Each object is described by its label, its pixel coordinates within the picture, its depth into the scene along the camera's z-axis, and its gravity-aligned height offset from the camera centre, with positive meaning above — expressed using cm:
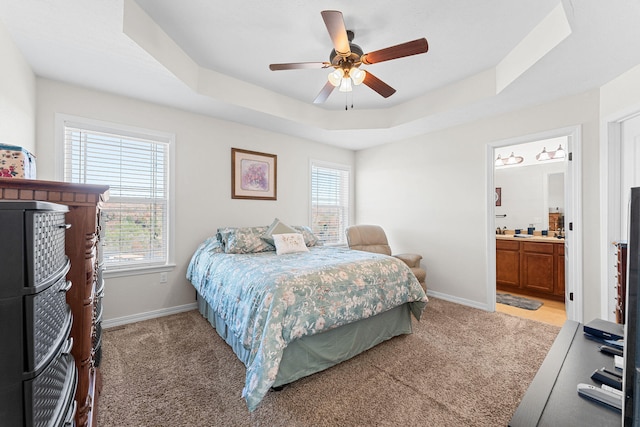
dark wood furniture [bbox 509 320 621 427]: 78 -59
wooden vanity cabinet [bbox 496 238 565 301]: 386 -81
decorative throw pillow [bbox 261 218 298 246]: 337 -22
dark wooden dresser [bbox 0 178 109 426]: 120 -27
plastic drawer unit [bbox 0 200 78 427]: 64 -27
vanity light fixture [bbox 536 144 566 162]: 441 +100
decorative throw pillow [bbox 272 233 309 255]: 317 -36
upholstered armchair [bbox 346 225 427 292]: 416 -41
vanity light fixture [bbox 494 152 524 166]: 482 +98
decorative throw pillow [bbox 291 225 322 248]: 369 -32
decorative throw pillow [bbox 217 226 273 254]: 308 -33
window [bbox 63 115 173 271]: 277 +35
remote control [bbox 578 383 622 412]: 82 -57
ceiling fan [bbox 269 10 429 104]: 178 +118
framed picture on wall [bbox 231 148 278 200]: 375 +55
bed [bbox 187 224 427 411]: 177 -72
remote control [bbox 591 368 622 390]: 90 -57
